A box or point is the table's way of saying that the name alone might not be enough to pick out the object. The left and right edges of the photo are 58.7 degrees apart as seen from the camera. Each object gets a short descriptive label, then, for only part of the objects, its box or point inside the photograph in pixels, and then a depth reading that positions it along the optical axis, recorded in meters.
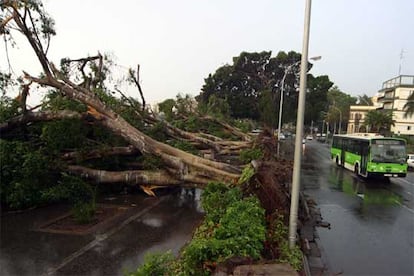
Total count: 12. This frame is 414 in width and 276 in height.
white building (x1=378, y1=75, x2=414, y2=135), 63.78
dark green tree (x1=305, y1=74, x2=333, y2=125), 56.31
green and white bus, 18.22
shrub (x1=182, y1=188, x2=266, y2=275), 5.23
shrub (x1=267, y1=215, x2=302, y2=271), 5.84
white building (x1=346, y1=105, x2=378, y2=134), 69.41
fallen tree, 12.09
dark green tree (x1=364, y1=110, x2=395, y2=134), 51.88
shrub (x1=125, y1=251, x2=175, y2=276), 5.06
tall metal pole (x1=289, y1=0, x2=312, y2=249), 6.56
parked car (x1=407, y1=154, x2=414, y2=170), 27.05
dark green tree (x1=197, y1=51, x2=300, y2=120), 57.00
